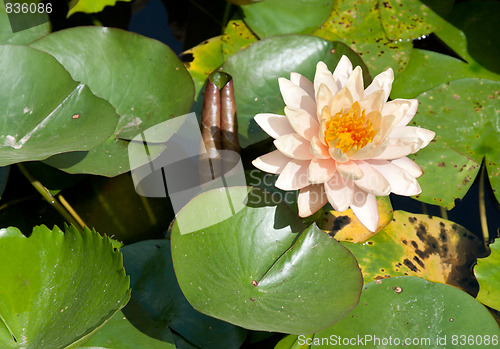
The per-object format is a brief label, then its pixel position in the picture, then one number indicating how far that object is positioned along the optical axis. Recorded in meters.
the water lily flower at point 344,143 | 0.68
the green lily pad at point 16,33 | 0.78
